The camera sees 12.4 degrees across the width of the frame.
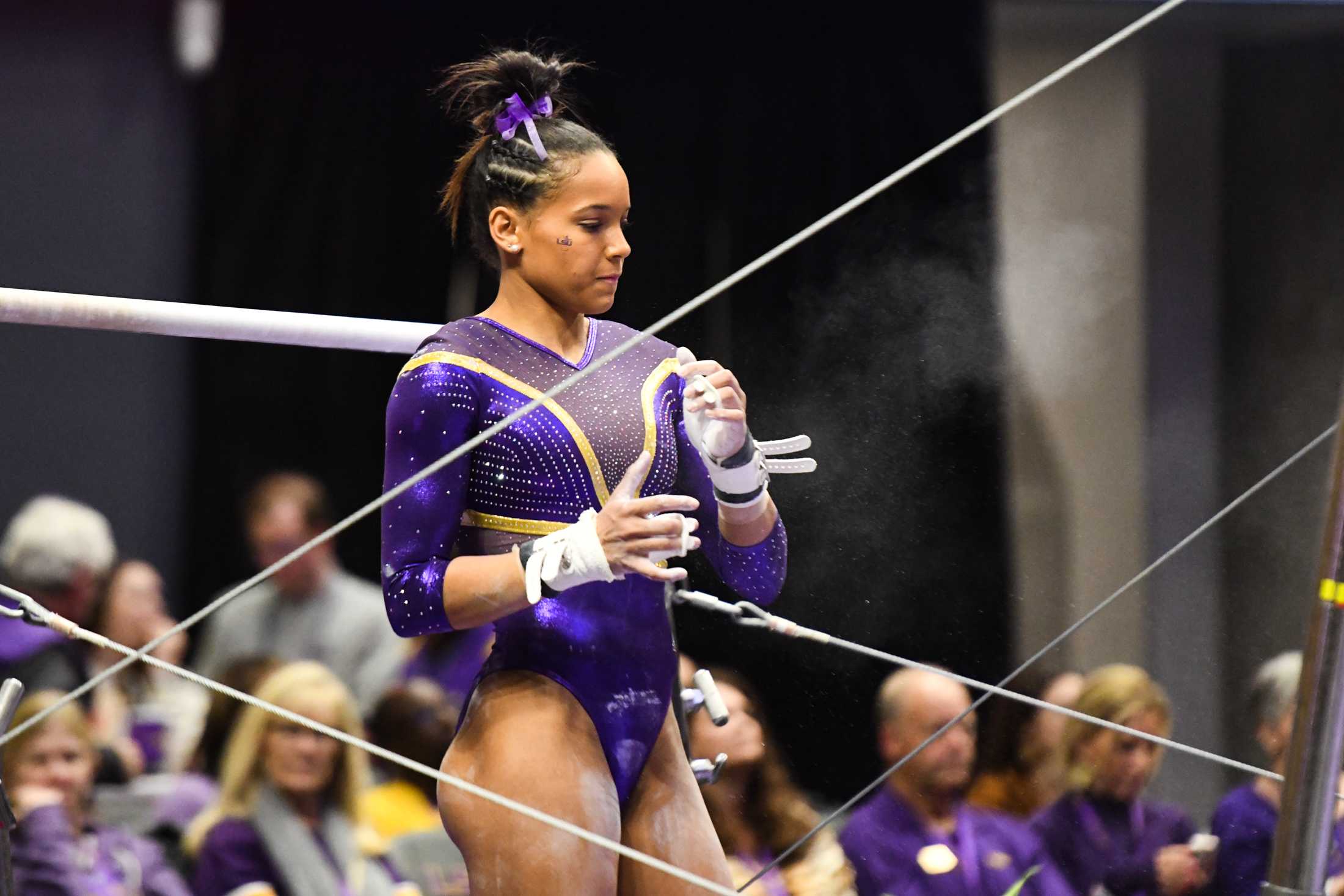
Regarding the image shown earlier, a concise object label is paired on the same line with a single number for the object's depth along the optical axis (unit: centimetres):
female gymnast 684
